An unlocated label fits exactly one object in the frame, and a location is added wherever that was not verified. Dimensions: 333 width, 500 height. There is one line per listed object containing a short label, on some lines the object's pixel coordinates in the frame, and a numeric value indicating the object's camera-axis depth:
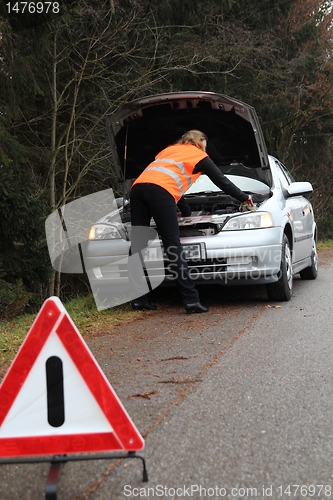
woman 6.51
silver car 6.71
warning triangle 2.51
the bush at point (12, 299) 7.96
